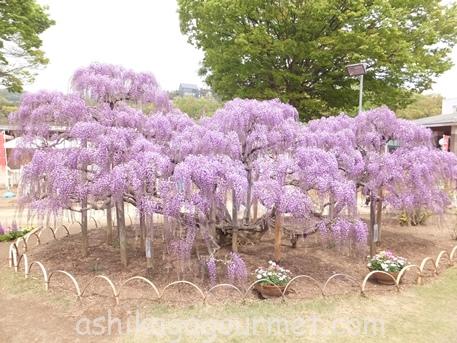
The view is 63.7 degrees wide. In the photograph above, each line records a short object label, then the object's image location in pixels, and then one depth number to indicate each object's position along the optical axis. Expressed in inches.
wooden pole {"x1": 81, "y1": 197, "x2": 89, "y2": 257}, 373.8
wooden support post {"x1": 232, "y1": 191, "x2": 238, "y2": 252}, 315.0
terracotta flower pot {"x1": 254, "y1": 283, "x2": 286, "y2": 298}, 277.8
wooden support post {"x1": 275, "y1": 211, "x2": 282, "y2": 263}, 331.3
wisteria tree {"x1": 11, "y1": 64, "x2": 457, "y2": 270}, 281.0
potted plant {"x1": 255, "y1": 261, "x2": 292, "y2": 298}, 278.4
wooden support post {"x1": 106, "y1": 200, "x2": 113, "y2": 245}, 404.2
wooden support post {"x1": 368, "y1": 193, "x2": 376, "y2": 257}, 371.6
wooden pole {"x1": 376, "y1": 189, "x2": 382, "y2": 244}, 404.0
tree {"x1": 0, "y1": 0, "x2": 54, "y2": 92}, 751.1
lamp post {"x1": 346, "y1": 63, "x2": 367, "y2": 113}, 508.5
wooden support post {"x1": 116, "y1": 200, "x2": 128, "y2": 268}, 336.5
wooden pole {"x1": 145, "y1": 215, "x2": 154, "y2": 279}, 310.2
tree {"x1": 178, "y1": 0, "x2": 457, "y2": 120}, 631.2
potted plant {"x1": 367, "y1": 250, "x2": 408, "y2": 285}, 311.6
